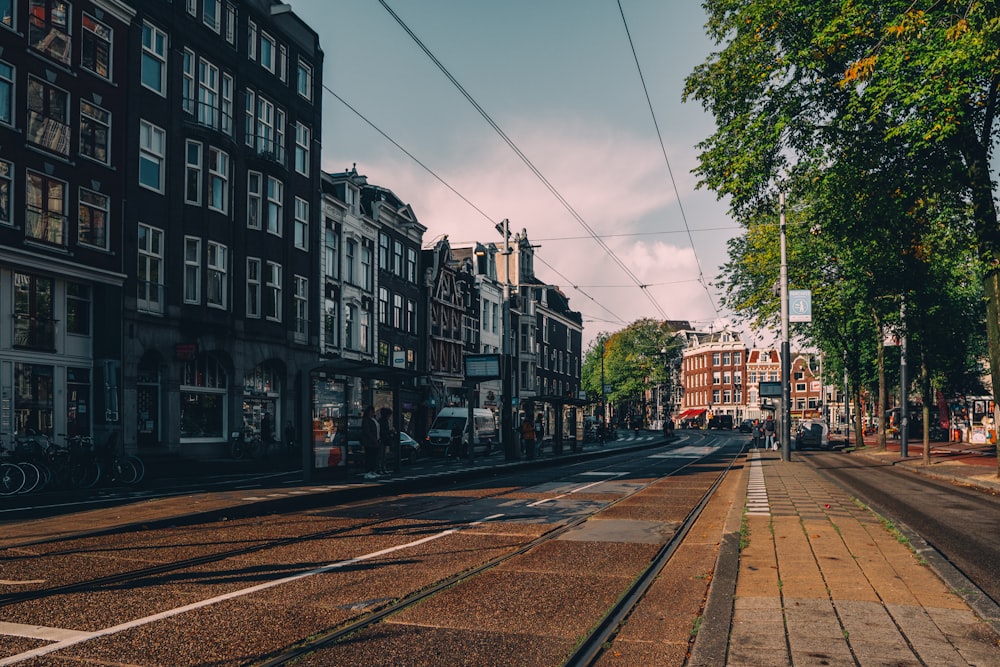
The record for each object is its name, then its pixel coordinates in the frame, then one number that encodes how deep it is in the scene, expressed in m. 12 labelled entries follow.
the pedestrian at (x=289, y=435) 35.13
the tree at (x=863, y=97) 18.41
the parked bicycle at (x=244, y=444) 31.70
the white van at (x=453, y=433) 38.00
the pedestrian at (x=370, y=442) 21.69
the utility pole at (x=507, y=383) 34.09
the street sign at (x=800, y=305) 32.03
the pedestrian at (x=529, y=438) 34.79
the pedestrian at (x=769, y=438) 53.61
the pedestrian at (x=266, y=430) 32.88
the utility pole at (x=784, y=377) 33.62
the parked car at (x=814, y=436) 52.56
